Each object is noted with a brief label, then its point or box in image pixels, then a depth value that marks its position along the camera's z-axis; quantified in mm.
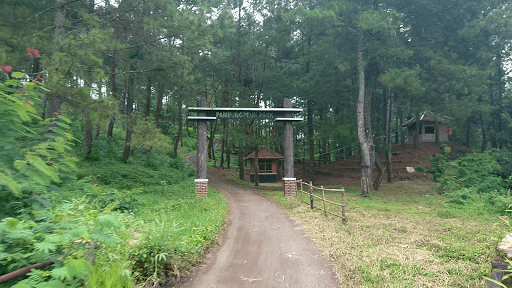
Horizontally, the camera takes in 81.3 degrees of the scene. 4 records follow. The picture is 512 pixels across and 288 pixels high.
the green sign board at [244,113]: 15281
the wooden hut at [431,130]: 33316
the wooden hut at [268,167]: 27422
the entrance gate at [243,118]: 15180
